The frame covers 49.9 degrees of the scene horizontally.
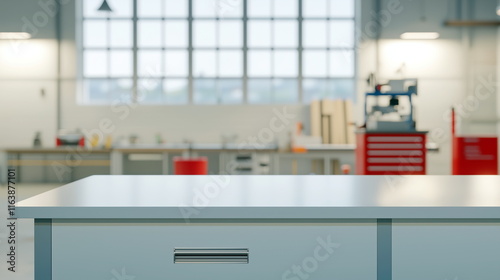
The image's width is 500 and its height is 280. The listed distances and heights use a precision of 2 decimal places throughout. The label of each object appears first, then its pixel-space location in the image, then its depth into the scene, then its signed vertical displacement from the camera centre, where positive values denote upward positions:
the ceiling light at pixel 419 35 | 8.52 +1.69
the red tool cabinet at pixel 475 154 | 6.55 -0.16
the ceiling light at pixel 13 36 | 8.78 +1.71
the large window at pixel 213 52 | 9.01 +1.47
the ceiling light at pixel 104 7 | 6.92 +1.72
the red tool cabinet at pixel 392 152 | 5.34 -0.12
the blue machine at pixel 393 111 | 5.43 +0.30
